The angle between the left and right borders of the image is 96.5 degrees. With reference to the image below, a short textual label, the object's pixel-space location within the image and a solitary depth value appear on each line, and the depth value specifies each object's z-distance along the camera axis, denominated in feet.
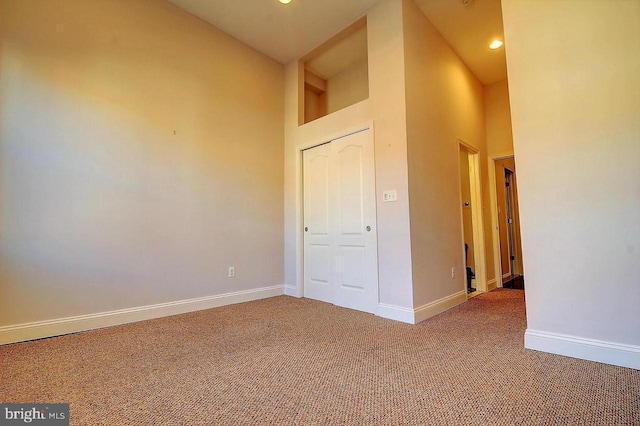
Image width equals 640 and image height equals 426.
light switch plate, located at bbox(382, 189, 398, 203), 9.49
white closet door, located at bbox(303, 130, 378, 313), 10.35
